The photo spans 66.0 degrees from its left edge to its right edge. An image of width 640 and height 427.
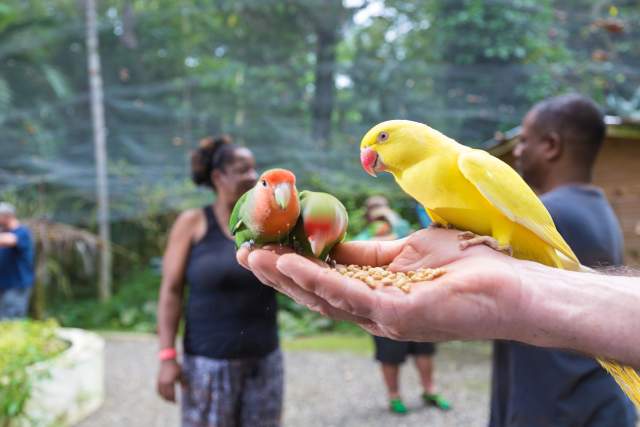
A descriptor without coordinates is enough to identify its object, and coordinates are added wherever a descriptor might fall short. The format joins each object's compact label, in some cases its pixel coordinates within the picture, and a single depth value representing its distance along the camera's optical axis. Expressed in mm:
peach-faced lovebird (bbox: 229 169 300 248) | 338
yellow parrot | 347
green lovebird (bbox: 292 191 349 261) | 342
